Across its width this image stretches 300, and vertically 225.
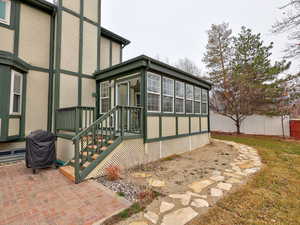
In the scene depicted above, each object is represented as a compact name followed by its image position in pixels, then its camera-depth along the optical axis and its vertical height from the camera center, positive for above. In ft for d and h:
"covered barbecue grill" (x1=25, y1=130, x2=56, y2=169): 14.46 -3.20
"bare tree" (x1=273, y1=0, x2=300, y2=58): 15.66 +10.38
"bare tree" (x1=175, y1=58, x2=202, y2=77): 79.97 +30.04
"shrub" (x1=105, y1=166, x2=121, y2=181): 12.56 -4.79
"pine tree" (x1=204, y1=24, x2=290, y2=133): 41.68 +13.97
